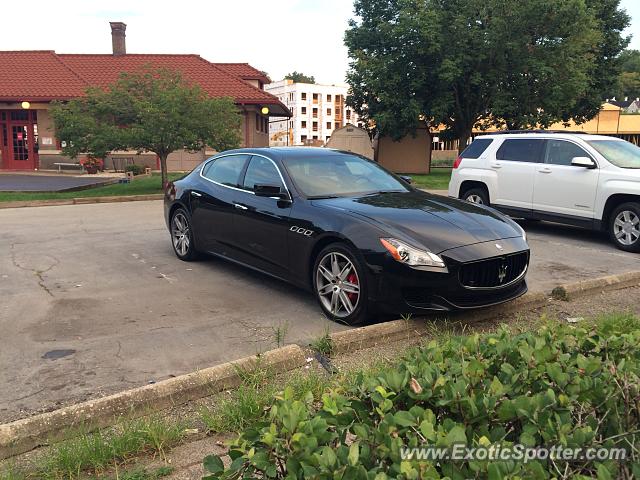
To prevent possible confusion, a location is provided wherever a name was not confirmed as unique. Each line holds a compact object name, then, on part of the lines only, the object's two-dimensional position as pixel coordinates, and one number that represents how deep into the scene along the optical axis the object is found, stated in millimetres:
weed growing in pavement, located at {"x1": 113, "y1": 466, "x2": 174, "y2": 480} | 2549
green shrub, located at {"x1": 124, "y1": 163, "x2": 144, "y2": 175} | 27016
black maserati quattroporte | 4613
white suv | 8664
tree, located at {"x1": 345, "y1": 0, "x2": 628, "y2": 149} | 26109
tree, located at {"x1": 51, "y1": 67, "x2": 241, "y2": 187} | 17297
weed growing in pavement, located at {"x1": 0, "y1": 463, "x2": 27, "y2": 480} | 2529
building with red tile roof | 29016
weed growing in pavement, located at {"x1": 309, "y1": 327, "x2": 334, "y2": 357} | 4164
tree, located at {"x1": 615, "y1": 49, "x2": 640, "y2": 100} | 106438
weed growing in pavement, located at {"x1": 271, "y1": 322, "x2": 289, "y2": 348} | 4520
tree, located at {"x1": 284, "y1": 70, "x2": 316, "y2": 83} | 158488
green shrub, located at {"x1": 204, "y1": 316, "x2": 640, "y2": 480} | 1545
